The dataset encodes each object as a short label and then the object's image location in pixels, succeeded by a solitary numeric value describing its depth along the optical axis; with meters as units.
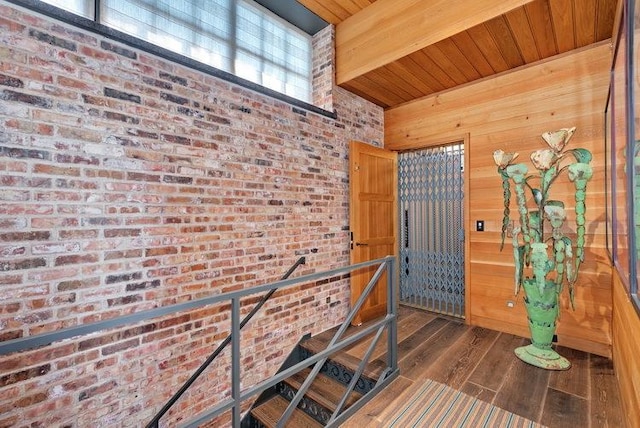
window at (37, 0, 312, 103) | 1.97
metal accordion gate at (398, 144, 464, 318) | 3.51
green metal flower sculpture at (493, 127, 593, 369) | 2.04
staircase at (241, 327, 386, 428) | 2.29
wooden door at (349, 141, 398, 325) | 3.20
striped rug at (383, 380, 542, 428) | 1.71
